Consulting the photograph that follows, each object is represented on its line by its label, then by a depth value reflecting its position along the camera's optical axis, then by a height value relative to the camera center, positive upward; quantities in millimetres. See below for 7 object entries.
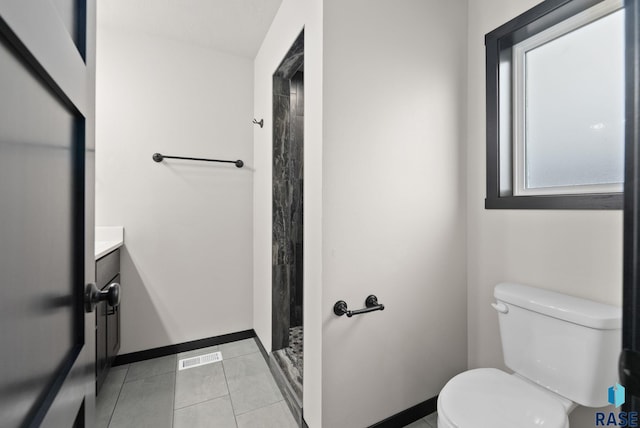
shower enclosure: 1998 +82
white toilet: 1002 -608
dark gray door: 287 +5
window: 1180 +509
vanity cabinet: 1505 -639
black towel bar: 2086 +430
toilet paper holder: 1269 -423
